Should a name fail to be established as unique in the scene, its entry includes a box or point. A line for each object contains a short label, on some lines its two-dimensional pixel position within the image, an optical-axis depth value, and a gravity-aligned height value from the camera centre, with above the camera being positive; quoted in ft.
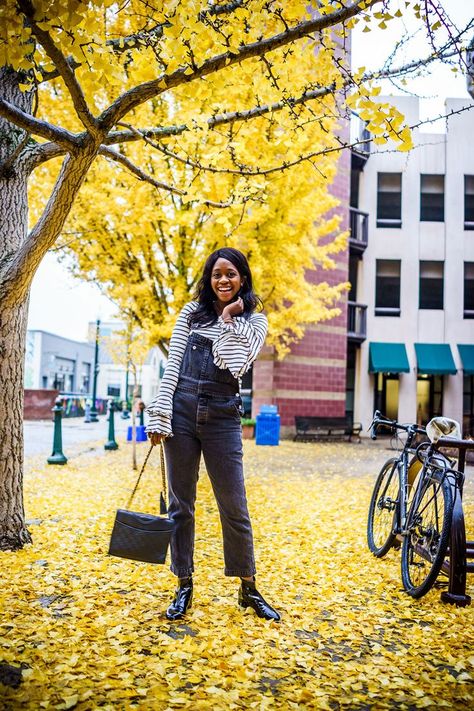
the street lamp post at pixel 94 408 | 94.13 -4.44
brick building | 60.85 +2.06
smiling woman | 11.06 -0.95
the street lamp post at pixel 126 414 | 116.29 -6.59
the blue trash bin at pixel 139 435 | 49.57 -4.84
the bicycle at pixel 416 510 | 12.12 -2.96
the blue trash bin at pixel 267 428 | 51.96 -3.84
